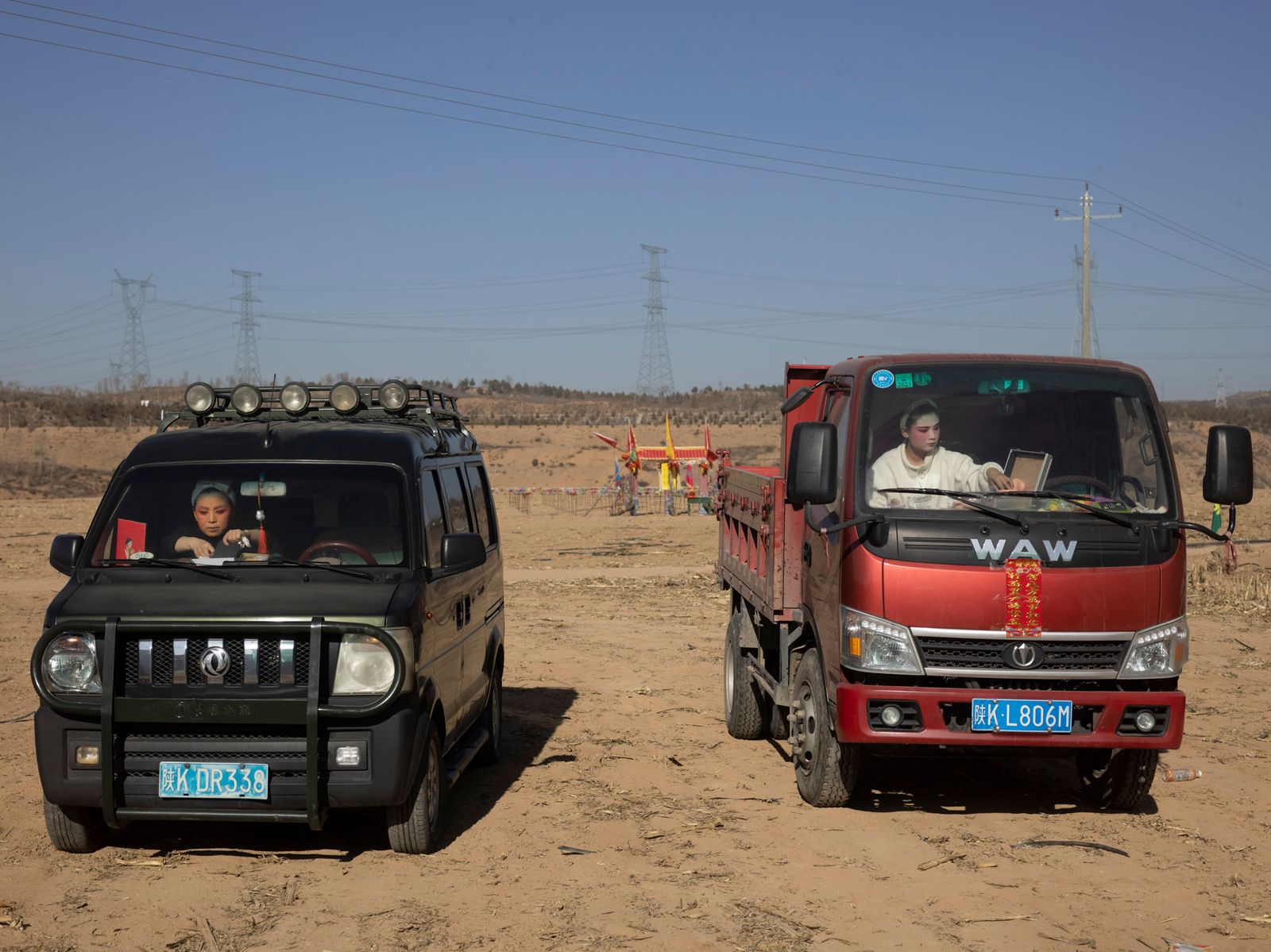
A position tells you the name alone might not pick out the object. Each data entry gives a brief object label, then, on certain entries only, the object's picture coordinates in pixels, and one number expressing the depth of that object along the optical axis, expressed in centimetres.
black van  600
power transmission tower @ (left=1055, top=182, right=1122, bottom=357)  4384
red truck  677
